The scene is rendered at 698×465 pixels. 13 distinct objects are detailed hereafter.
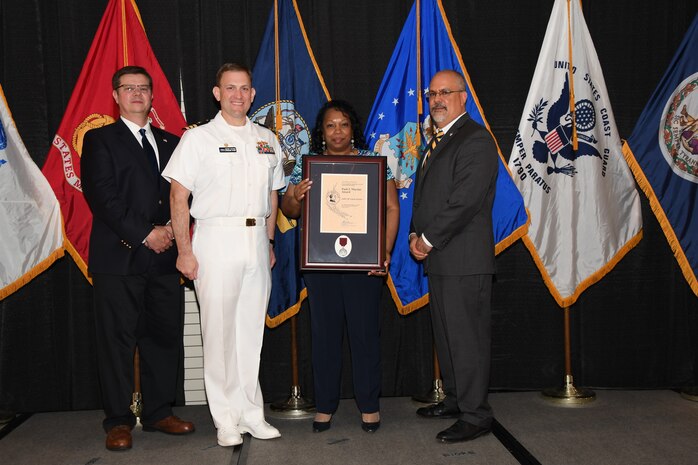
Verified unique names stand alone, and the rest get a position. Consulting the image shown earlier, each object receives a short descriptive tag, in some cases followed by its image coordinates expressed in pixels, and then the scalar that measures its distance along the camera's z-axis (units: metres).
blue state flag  4.42
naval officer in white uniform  3.49
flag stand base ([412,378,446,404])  4.45
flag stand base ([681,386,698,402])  4.42
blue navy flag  4.33
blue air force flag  4.38
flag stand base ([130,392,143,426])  4.14
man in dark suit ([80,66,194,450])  3.66
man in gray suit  3.58
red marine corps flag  4.17
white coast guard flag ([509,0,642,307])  4.46
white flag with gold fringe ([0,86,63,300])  4.16
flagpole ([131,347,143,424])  4.14
